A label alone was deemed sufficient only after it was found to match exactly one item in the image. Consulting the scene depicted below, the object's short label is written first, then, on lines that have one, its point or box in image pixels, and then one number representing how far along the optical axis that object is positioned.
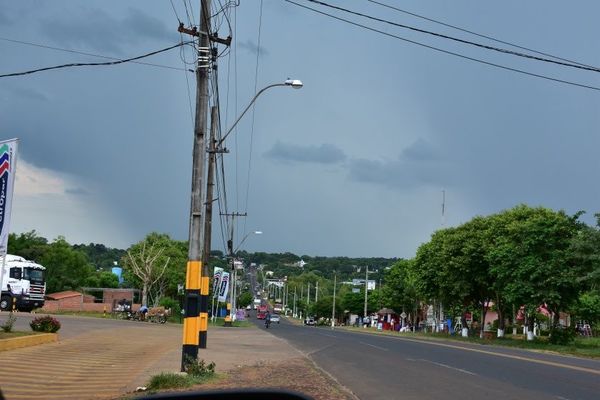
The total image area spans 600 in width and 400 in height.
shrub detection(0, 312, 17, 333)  23.52
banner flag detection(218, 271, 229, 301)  64.50
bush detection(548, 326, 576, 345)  49.47
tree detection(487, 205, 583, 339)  46.75
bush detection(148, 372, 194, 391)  14.28
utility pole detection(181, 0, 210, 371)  17.09
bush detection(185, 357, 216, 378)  16.19
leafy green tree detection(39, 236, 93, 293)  99.94
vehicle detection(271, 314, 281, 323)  100.14
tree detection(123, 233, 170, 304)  67.74
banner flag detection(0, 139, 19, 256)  20.45
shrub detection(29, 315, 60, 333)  25.98
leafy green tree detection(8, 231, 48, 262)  98.50
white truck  47.09
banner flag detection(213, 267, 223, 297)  63.16
